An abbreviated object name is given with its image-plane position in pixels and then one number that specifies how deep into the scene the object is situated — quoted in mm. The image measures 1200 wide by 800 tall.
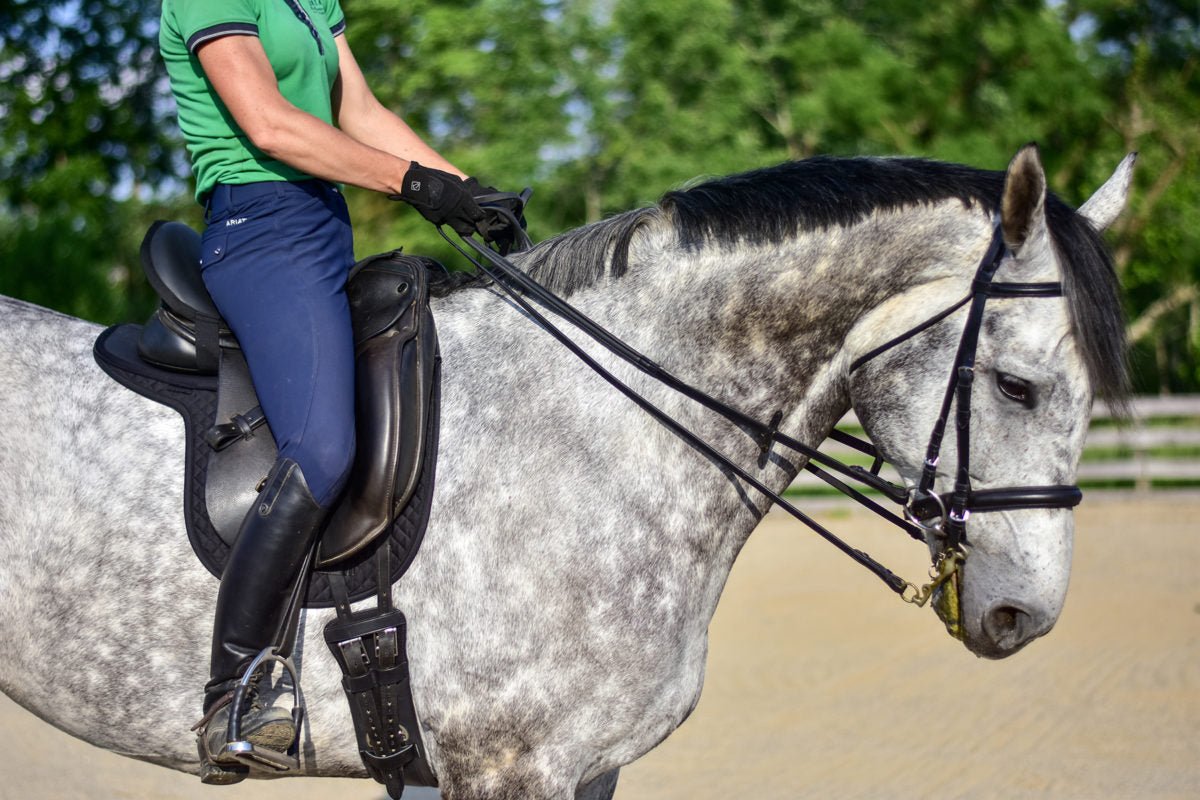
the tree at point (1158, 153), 20031
